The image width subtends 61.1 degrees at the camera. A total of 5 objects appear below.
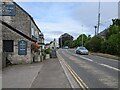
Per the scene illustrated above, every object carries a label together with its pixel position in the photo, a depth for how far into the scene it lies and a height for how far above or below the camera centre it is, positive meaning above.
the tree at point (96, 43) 20.83 +0.42
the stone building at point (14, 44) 9.78 +0.13
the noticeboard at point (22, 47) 9.85 -0.17
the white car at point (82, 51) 18.48 -1.07
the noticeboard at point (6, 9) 9.70 +3.52
